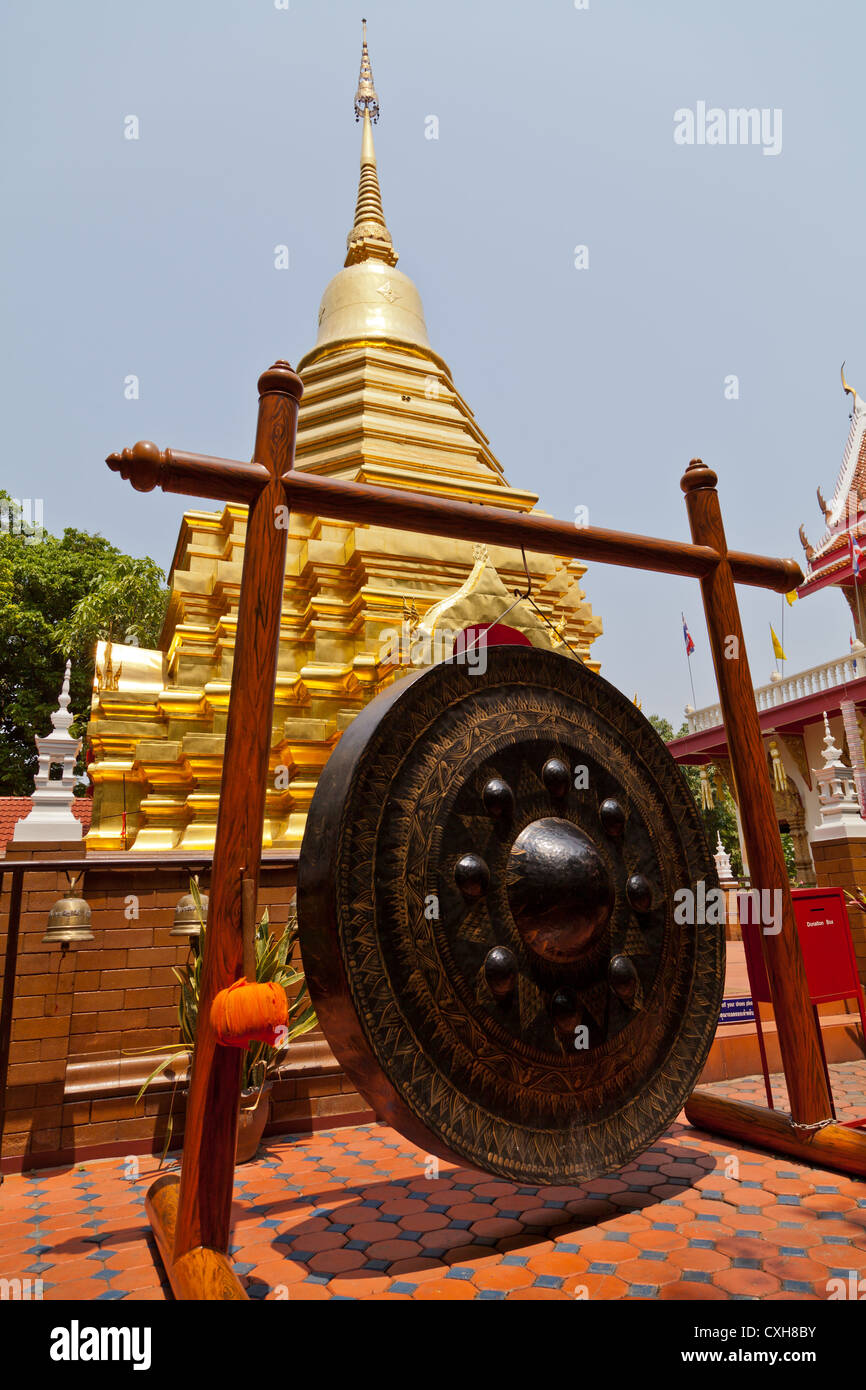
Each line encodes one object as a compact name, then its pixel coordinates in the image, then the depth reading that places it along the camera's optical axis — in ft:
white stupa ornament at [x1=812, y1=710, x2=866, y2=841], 22.79
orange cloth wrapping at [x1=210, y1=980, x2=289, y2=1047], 7.50
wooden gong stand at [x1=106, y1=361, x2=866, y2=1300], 8.04
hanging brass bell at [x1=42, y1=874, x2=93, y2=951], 13.15
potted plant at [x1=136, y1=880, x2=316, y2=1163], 14.30
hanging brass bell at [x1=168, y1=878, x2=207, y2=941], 14.58
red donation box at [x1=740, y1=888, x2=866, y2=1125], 13.41
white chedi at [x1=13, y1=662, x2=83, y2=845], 15.89
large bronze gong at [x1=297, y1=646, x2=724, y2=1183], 7.57
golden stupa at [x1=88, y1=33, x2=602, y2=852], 24.21
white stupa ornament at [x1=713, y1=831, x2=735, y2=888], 48.52
